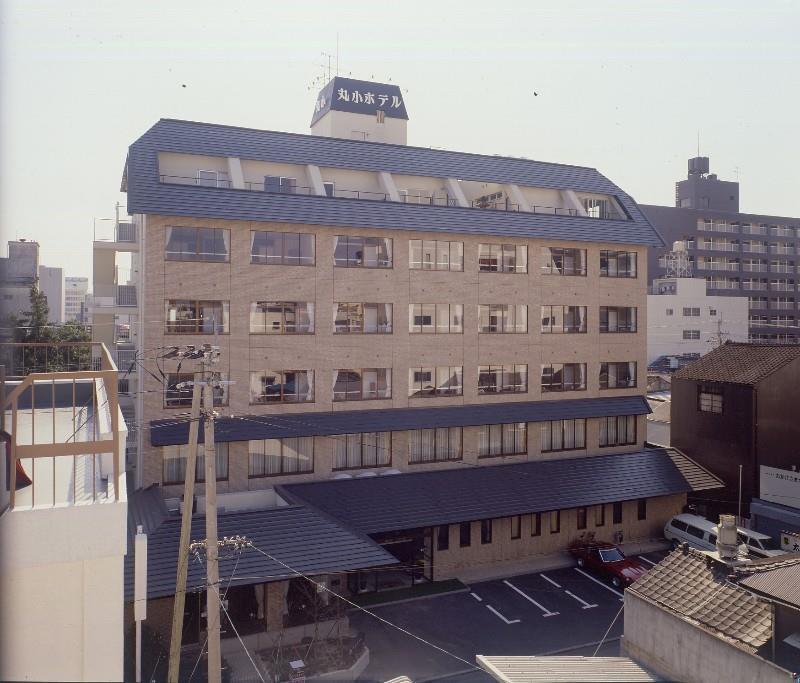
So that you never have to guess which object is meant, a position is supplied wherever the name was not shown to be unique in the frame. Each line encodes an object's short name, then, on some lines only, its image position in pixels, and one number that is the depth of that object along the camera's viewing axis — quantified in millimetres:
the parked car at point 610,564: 28177
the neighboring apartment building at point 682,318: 72875
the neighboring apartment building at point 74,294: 108812
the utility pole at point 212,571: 12941
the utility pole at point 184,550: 13472
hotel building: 26984
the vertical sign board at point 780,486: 32031
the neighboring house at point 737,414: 33375
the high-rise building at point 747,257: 84062
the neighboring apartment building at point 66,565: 5719
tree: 32438
